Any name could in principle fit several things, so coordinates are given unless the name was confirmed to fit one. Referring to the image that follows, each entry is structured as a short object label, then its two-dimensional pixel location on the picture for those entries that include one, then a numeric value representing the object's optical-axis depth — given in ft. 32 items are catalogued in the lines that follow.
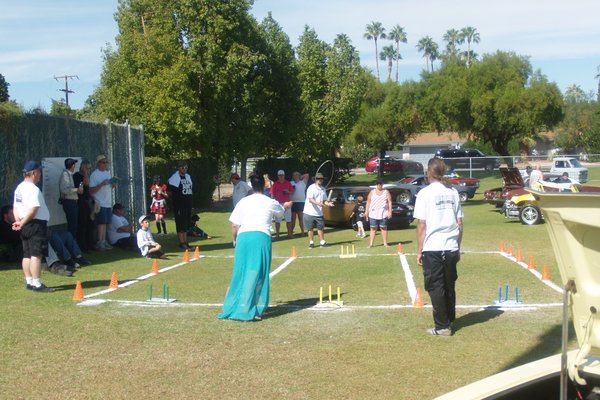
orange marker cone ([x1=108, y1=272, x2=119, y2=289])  37.60
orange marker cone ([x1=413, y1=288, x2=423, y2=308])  31.60
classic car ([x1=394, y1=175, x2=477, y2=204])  120.78
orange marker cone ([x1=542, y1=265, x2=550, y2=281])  38.62
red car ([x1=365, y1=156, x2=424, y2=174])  203.62
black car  159.43
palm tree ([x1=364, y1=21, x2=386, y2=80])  380.37
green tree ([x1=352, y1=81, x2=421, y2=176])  219.82
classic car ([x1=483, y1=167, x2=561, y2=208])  95.14
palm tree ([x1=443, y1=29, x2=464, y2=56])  376.07
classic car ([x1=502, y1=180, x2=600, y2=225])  80.79
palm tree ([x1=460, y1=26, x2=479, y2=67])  376.07
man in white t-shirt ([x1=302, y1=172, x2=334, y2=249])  61.93
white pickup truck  142.30
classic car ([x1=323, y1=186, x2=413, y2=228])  80.33
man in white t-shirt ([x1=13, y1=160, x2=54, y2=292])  34.35
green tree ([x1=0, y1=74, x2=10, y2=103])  188.87
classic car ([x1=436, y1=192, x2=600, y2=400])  10.17
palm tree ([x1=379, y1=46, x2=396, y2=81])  391.45
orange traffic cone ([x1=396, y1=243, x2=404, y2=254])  55.05
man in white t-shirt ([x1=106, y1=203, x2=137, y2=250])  56.24
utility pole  206.30
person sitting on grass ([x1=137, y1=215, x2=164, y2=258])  52.13
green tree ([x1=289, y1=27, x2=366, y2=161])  153.79
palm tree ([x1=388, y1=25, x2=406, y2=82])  387.96
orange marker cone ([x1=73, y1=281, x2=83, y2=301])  33.67
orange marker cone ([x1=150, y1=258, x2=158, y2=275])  44.16
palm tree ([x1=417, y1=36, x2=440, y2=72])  401.70
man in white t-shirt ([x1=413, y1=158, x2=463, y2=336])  26.22
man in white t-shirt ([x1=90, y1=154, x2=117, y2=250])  53.52
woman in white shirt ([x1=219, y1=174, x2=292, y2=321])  29.17
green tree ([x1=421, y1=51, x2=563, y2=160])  176.65
